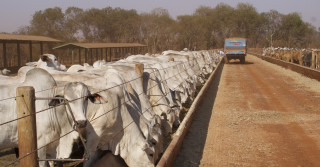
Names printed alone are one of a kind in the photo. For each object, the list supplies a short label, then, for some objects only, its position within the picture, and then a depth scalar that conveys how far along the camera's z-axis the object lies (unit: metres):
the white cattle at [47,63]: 9.84
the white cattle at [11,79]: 5.31
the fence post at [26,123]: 3.20
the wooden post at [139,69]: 7.19
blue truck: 33.69
